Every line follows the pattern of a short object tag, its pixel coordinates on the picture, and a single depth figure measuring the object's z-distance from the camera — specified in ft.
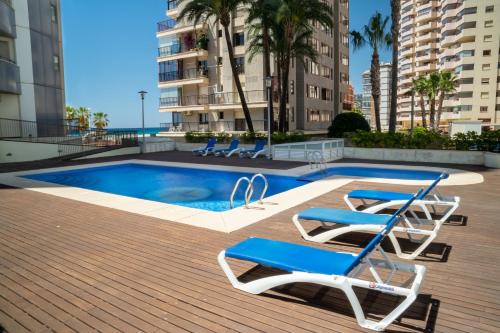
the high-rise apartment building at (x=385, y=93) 525.75
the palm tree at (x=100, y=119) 176.35
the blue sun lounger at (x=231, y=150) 75.02
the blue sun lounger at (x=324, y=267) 11.76
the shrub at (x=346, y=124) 83.92
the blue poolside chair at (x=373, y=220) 18.62
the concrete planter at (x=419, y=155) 56.23
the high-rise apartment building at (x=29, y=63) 73.11
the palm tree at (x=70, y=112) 160.74
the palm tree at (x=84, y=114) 163.40
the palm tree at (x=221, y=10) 81.15
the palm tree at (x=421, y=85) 199.39
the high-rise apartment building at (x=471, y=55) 214.90
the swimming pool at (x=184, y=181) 42.80
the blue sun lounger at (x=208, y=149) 77.20
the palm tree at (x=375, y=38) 85.25
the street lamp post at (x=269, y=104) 64.03
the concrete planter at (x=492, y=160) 51.42
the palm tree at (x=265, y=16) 79.56
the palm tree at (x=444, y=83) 191.93
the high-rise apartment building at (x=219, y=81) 114.83
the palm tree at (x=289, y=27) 80.48
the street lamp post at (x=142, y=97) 81.59
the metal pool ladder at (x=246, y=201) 28.94
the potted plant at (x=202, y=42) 122.93
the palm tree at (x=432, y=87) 193.78
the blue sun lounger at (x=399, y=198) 23.83
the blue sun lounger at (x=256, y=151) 69.62
